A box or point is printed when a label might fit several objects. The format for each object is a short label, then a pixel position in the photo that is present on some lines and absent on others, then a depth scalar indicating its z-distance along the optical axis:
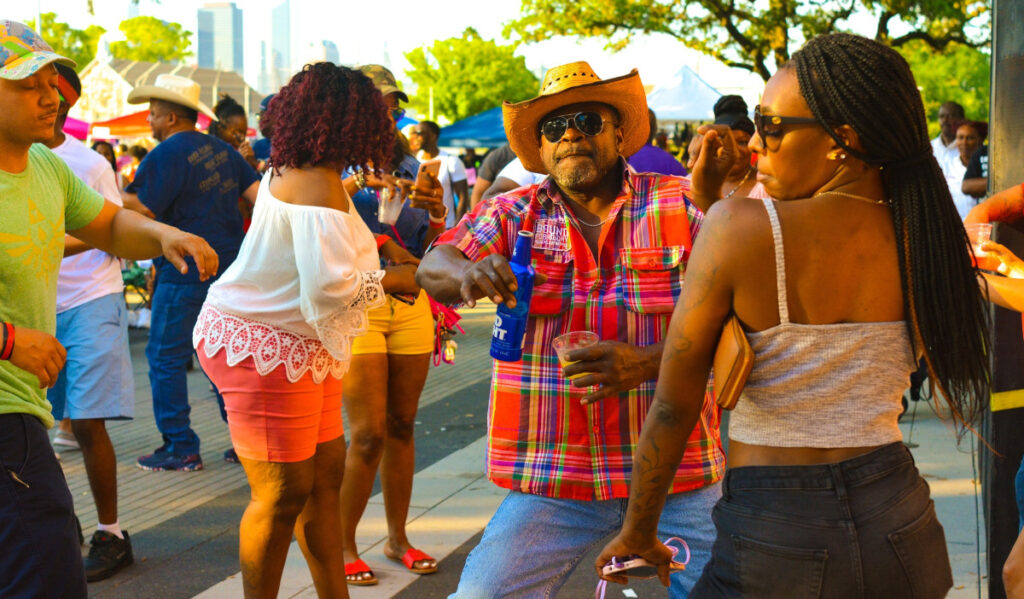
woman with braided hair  2.14
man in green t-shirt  2.85
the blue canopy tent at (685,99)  20.77
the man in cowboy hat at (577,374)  2.95
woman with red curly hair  3.75
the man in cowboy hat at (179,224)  6.80
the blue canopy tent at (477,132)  22.80
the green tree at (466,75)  67.25
